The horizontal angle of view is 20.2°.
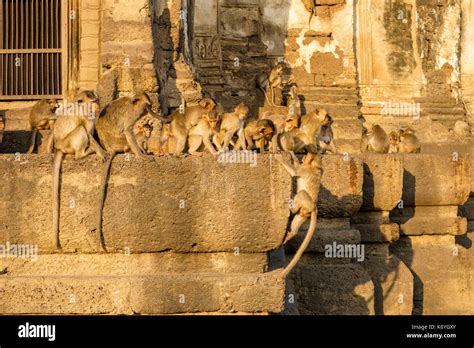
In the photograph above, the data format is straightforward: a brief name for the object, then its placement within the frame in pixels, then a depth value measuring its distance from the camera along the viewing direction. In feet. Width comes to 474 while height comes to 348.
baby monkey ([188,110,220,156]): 46.68
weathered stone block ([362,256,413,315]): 50.44
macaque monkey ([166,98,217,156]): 46.62
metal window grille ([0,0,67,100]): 57.26
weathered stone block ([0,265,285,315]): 38.42
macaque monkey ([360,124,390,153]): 60.70
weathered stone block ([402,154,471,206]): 55.62
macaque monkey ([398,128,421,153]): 61.16
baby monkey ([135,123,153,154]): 46.64
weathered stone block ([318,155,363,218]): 48.42
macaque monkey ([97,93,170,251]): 40.93
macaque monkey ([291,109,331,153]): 52.13
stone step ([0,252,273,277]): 39.50
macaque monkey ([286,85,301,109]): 73.00
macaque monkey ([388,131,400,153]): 62.44
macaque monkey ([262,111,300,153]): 47.55
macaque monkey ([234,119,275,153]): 47.44
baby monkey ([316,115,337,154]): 55.57
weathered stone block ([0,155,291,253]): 38.93
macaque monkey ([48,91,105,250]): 39.09
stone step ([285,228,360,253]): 48.34
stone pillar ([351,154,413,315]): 51.19
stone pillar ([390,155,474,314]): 55.62
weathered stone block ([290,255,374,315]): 47.32
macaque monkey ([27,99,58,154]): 49.49
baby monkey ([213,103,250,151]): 48.44
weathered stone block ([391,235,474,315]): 55.52
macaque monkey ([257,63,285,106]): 73.15
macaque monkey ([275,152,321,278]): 39.27
